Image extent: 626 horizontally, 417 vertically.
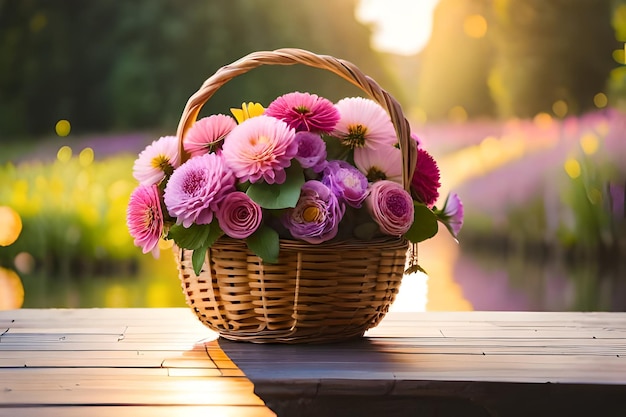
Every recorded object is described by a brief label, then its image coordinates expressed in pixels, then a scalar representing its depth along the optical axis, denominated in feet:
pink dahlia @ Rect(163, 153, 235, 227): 5.86
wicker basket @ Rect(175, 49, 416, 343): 5.91
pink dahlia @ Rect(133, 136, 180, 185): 6.12
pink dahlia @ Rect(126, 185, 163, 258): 6.02
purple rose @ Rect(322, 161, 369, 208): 5.92
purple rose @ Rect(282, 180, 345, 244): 5.82
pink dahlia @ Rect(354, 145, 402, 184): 6.10
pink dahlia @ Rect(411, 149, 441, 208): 6.23
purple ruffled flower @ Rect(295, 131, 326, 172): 5.99
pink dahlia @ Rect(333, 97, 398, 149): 6.11
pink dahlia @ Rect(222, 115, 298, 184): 5.86
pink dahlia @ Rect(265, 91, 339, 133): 6.09
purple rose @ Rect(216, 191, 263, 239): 5.84
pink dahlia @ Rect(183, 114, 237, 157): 6.14
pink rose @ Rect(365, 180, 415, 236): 5.90
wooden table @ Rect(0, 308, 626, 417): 5.45
